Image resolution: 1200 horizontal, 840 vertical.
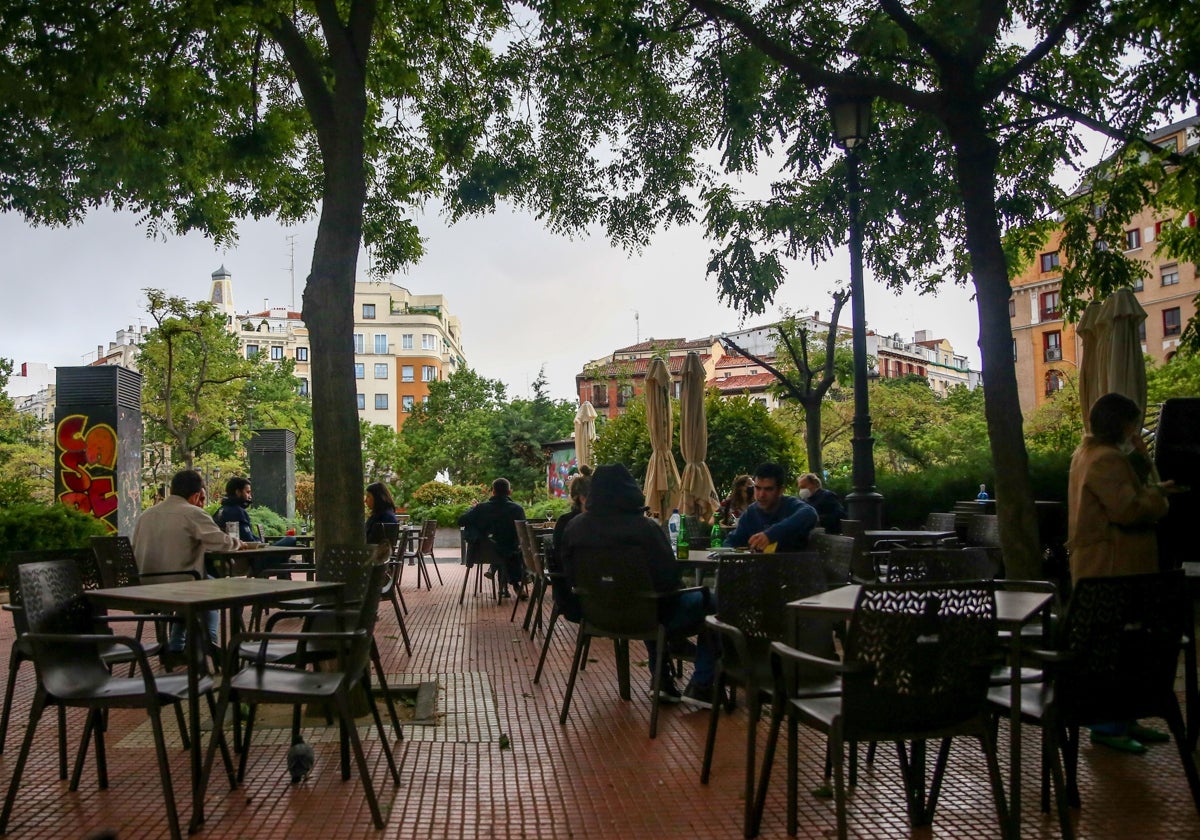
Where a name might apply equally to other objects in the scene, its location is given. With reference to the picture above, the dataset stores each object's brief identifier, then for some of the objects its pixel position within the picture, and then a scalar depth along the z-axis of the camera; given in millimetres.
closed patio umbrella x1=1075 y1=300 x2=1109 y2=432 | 9836
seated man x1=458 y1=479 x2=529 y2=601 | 13398
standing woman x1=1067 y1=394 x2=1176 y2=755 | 5297
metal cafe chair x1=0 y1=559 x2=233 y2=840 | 4305
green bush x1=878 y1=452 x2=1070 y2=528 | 15805
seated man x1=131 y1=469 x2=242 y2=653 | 8141
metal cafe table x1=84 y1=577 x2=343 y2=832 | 4449
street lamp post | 11645
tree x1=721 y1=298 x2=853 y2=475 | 18705
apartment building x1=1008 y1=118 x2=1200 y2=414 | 57562
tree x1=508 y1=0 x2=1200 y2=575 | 7797
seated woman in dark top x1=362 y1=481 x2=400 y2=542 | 12359
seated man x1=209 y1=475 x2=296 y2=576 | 11906
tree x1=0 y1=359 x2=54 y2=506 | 45656
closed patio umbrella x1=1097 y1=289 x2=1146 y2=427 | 9609
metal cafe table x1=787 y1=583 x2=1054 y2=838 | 3756
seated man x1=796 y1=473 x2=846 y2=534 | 10531
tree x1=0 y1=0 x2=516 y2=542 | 6836
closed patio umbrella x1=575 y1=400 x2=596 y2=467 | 20844
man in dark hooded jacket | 6379
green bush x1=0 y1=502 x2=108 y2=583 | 14766
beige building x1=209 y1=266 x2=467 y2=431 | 108562
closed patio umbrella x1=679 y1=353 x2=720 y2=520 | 13109
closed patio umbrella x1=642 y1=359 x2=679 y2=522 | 13641
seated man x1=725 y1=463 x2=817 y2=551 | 7391
